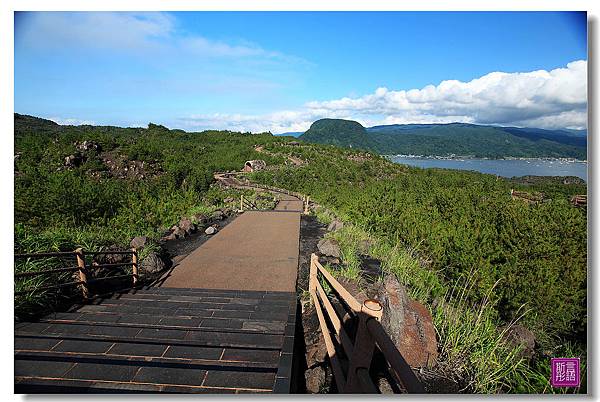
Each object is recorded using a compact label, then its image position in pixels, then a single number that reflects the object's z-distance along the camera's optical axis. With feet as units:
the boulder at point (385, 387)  7.56
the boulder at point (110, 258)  16.97
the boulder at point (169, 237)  24.67
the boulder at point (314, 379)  8.70
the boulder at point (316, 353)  9.65
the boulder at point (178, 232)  25.67
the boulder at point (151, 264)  17.71
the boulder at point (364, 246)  20.06
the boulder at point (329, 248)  20.07
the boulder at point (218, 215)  33.25
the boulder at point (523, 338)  10.34
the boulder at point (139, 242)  20.74
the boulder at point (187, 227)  26.71
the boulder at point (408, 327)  8.44
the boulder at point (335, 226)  26.34
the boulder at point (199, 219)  30.21
